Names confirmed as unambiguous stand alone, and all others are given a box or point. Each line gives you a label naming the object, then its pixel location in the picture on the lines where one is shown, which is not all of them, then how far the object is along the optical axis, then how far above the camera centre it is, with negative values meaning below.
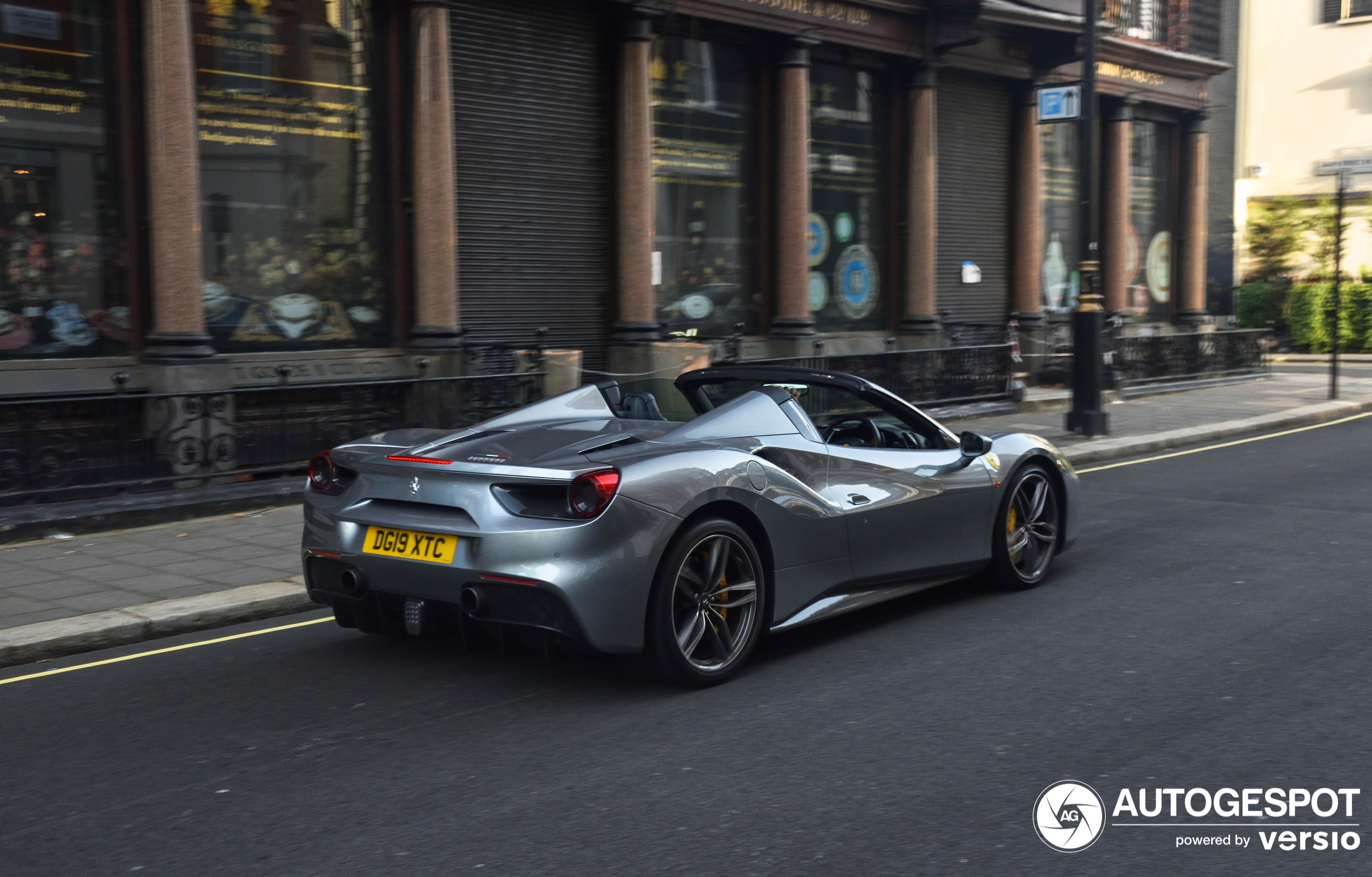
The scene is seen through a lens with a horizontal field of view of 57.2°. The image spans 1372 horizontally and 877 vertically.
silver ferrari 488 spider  4.90 -0.80
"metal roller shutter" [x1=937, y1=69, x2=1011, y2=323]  20.38 +2.22
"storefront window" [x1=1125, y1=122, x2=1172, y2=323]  25.41 +2.11
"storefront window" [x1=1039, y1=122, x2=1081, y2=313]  23.03 +2.02
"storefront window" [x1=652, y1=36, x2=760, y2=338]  16.25 +1.89
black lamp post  14.97 +0.21
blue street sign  14.97 +2.67
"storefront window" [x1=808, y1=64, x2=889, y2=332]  18.36 +1.90
